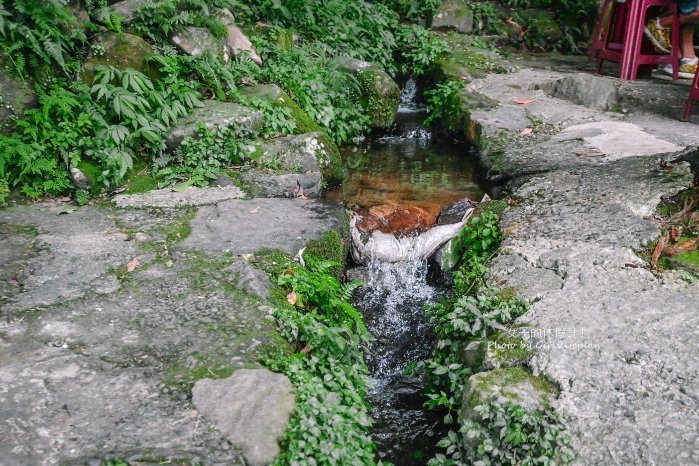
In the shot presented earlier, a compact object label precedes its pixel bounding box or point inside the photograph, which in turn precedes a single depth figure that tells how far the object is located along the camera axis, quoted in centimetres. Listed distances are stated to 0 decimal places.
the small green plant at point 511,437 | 280
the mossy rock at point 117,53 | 594
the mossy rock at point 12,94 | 542
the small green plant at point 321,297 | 401
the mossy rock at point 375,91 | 838
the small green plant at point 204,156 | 563
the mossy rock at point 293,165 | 575
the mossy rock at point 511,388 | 305
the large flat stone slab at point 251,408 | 275
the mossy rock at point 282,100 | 673
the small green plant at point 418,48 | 956
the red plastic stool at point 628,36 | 803
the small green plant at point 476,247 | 434
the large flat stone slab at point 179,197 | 521
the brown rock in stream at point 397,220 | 584
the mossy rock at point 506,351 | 335
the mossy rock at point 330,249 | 469
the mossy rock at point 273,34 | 798
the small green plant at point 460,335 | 357
